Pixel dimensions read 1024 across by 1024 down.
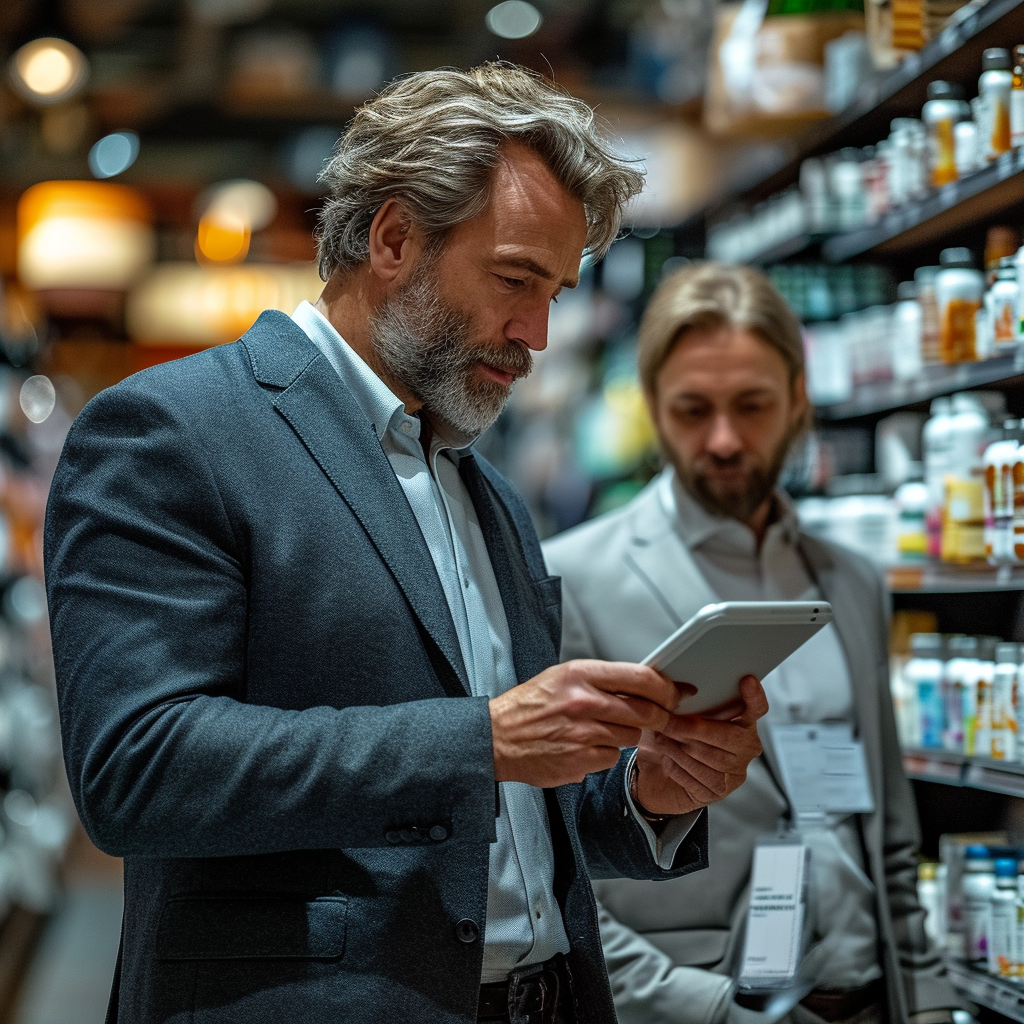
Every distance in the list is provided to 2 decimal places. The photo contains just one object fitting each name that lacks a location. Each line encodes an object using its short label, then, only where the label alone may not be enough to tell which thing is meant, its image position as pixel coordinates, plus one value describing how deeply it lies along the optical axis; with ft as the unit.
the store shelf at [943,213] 8.73
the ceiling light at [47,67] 26.40
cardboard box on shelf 12.19
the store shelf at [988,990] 8.10
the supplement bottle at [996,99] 8.57
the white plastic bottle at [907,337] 10.13
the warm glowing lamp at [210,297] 33.04
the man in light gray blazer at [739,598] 8.23
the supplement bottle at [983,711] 8.85
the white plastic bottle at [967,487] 9.05
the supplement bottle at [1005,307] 8.51
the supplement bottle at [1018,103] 8.33
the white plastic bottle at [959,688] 9.18
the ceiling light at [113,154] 31.83
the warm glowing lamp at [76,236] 26.66
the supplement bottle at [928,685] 9.68
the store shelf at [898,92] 8.79
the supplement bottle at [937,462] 9.46
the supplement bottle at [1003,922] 8.39
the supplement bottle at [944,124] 9.53
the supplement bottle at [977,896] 8.73
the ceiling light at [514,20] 30.77
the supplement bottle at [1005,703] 8.50
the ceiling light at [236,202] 30.83
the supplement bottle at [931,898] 9.48
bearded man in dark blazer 5.11
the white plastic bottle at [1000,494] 8.41
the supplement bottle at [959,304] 9.37
